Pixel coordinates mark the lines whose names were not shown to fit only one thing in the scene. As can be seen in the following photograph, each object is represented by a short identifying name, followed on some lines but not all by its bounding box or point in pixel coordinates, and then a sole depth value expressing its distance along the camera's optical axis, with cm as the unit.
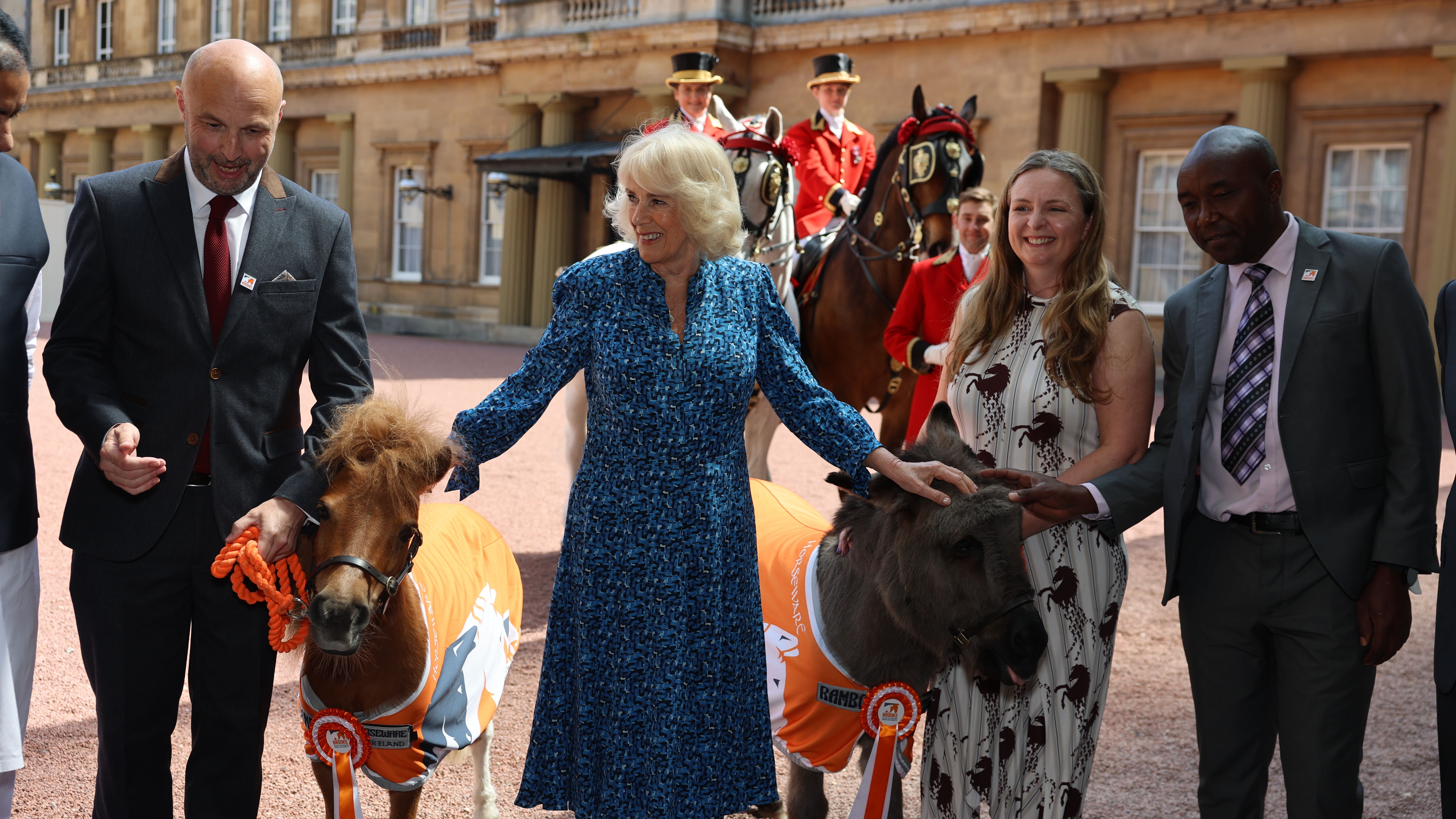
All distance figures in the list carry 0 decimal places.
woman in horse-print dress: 292
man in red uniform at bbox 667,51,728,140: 842
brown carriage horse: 669
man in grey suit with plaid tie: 281
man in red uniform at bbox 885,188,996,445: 570
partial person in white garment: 280
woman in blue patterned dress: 270
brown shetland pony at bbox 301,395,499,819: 256
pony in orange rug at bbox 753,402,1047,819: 274
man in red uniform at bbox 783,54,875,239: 848
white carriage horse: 712
